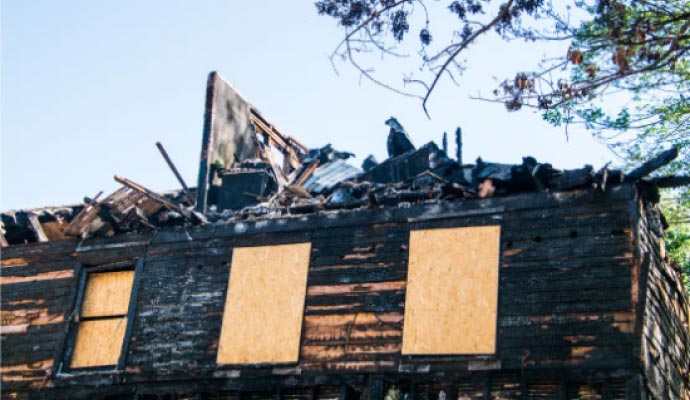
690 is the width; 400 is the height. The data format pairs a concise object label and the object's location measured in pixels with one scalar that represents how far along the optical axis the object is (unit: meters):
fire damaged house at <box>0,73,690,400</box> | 17.67
